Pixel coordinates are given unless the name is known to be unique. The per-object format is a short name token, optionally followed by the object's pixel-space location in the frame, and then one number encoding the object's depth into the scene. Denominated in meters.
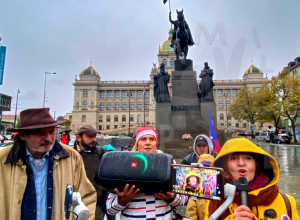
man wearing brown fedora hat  1.71
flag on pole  4.88
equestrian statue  12.77
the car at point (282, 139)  24.66
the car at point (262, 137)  30.77
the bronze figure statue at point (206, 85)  11.88
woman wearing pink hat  1.72
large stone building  76.38
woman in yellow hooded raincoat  1.50
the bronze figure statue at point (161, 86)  11.99
